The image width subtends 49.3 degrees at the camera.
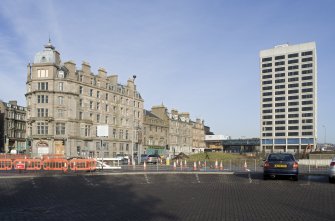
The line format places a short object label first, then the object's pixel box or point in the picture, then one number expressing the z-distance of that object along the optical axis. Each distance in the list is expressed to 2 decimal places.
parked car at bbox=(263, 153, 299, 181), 20.45
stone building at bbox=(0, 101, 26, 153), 90.44
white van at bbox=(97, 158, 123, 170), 34.86
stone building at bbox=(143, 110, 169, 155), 83.81
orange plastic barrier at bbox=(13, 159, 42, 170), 30.03
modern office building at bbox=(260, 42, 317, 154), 131.75
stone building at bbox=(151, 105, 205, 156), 94.00
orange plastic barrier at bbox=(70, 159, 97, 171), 29.75
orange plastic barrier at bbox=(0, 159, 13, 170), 32.01
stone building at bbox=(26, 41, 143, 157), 60.16
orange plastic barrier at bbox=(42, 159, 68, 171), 29.83
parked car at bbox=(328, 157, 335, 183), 19.44
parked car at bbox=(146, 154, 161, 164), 53.41
